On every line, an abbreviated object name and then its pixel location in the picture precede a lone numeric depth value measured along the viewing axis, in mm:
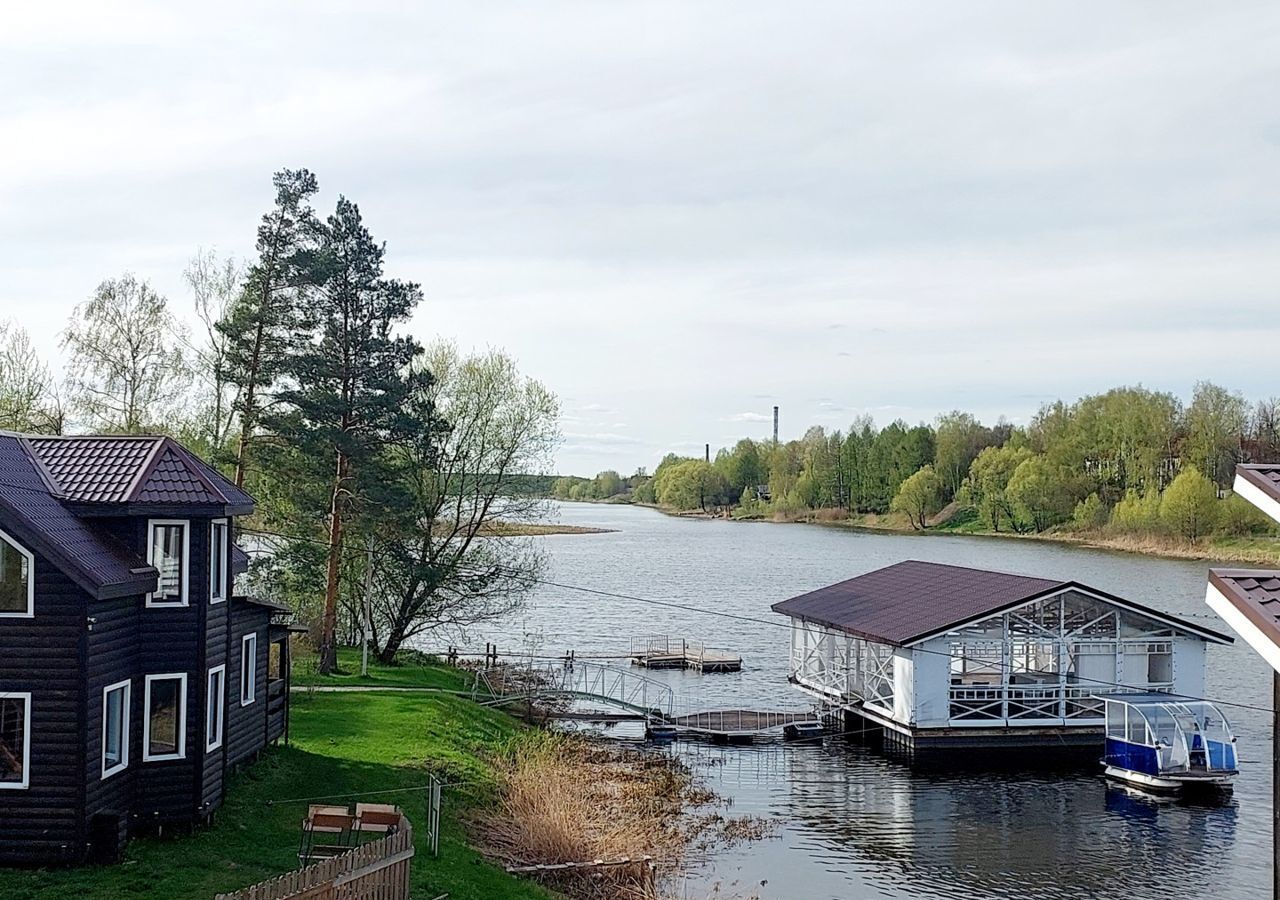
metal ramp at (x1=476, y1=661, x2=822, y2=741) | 35344
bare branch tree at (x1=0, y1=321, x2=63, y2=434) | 35781
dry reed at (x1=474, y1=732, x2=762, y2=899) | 20906
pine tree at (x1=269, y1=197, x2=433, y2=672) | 35344
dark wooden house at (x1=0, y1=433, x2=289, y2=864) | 16750
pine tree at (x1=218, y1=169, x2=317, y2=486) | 35500
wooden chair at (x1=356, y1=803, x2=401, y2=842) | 17984
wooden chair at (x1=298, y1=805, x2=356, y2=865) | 17672
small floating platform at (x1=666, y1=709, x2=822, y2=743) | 34812
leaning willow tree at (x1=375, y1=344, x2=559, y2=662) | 41469
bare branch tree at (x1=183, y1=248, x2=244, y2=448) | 39938
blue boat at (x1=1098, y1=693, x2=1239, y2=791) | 28938
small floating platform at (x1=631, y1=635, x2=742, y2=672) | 46625
